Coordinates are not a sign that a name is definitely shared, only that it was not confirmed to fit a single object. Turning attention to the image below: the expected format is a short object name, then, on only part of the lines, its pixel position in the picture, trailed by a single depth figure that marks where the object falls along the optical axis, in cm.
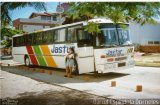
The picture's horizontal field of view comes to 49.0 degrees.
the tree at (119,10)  439
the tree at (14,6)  414
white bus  851
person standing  899
